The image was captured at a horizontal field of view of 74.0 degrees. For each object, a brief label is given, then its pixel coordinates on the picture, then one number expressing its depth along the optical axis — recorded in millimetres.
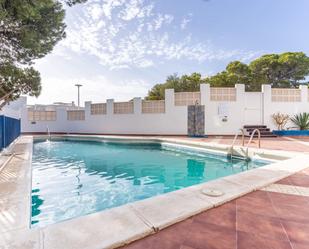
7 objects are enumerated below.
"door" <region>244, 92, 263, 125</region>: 14750
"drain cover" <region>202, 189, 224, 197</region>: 3193
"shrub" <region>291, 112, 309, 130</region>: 14094
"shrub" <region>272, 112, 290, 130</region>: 14180
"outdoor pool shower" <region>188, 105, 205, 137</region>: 15016
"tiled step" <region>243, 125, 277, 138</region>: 13552
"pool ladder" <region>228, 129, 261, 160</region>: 8466
